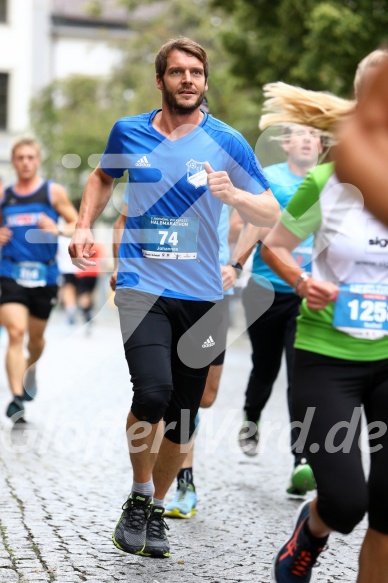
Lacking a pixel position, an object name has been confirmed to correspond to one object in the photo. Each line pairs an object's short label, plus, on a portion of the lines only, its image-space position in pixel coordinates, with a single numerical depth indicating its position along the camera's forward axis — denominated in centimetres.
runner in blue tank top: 1973
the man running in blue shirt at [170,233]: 1047
